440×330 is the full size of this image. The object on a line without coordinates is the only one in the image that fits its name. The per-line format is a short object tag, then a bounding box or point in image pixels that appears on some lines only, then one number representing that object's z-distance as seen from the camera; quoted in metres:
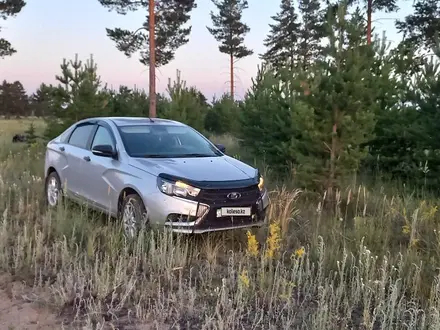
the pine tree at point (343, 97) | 8.78
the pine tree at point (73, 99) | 17.73
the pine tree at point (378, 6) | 23.64
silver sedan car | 5.82
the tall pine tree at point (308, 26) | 42.16
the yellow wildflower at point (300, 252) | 4.46
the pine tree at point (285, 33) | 43.31
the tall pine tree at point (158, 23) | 21.11
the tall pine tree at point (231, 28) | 39.41
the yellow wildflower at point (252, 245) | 4.93
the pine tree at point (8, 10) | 21.94
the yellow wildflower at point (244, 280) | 4.21
